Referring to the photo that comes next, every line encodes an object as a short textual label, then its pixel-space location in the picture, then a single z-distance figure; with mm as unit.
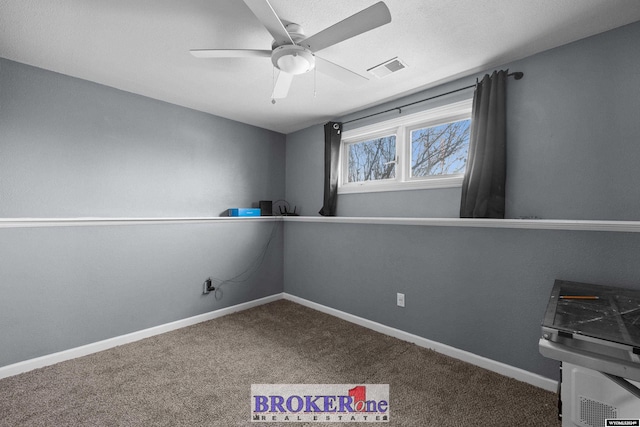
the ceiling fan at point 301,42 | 1273
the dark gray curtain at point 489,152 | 2029
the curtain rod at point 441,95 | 2012
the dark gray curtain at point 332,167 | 3225
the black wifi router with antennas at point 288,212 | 3789
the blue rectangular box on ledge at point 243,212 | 3281
